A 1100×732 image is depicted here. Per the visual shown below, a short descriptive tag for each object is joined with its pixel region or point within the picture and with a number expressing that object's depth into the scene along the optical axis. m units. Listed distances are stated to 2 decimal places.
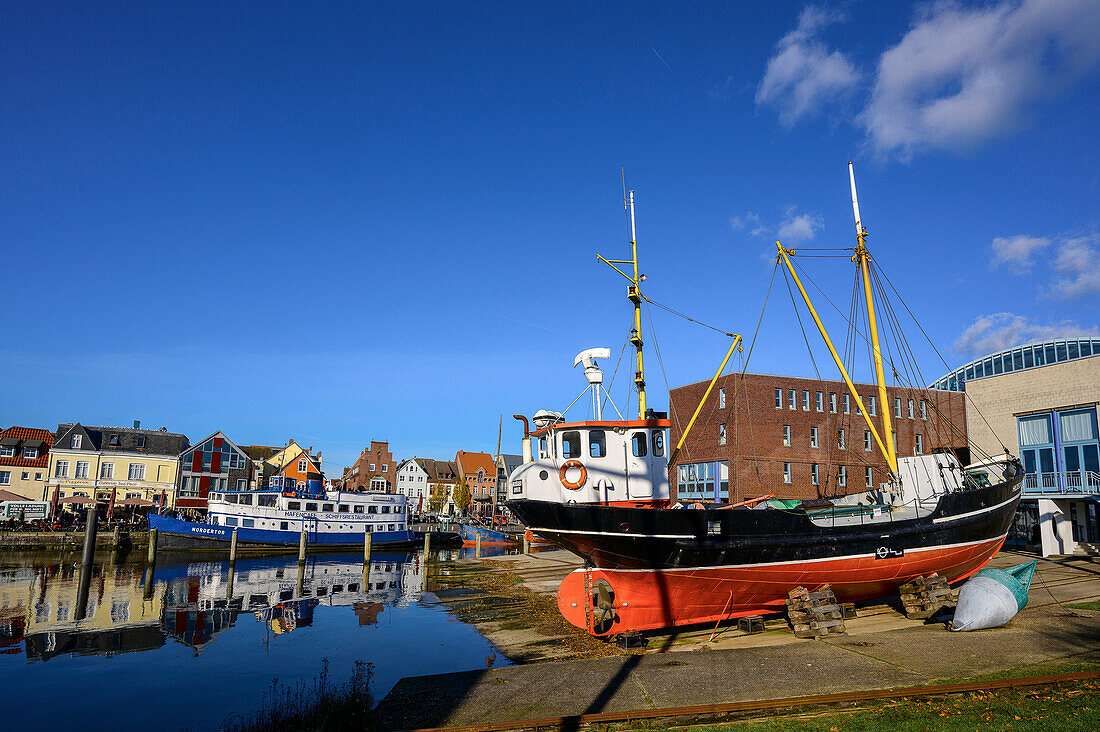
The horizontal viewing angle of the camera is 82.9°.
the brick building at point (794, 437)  42.34
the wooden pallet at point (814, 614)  16.00
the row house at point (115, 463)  55.66
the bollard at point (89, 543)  34.41
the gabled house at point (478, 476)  97.88
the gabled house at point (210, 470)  62.50
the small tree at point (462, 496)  95.00
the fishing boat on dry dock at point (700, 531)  17.61
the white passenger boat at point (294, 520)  43.35
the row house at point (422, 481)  101.12
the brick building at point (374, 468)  94.75
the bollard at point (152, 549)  36.75
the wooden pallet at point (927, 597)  17.45
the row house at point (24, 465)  53.56
